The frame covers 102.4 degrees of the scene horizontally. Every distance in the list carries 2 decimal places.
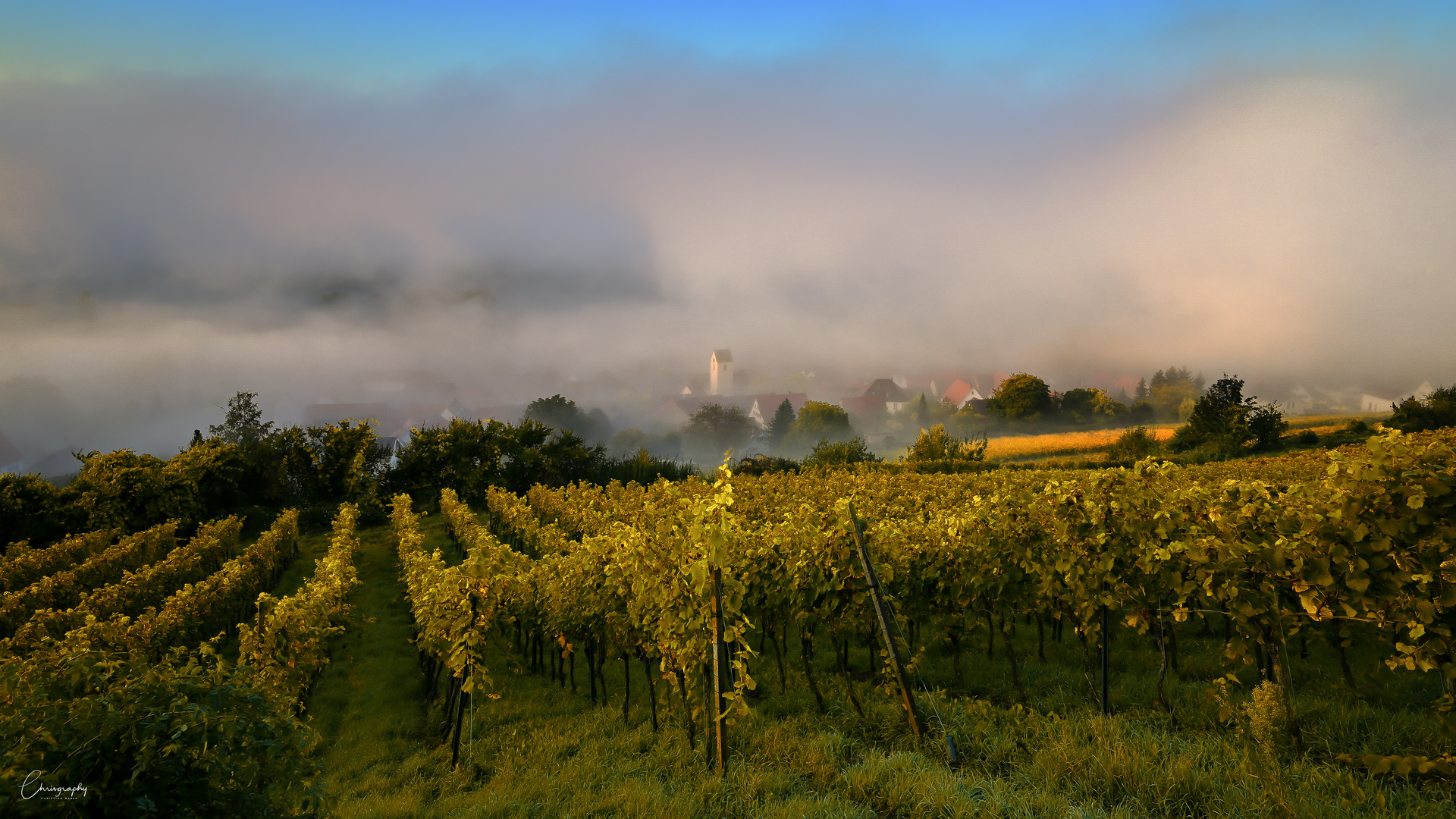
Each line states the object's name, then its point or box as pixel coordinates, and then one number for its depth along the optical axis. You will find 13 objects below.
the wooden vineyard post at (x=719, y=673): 5.26
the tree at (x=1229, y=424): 42.56
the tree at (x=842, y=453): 44.34
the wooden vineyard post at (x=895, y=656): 5.65
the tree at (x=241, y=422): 53.06
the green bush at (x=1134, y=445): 43.06
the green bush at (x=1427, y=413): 37.97
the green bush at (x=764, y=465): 42.25
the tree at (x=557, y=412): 89.06
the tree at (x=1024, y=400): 70.88
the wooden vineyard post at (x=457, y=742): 6.25
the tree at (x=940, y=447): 40.28
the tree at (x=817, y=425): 89.06
